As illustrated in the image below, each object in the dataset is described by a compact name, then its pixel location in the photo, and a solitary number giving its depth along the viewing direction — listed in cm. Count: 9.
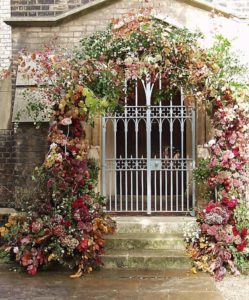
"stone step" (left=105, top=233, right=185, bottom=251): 793
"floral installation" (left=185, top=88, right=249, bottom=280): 730
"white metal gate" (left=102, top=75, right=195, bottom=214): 897
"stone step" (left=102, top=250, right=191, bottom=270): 752
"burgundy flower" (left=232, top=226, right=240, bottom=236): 734
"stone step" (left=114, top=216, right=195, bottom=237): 822
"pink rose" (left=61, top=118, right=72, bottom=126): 741
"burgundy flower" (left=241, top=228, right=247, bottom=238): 736
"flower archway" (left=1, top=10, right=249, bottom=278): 722
